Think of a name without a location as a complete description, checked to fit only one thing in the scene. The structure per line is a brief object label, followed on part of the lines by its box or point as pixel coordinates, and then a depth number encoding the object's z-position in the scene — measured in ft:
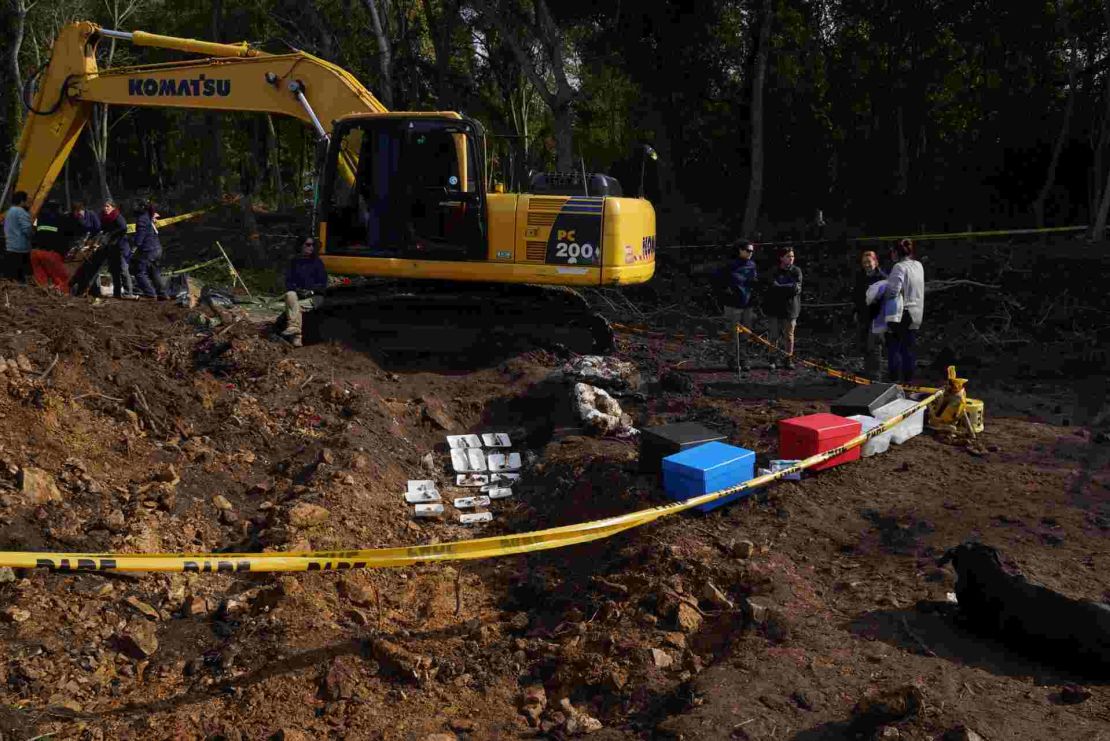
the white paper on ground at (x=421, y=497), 25.44
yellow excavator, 34.04
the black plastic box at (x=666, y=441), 23.36
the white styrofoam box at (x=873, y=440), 26.37
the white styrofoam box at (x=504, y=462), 27.99
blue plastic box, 21.79
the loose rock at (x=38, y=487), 20.83
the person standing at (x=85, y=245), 39.70
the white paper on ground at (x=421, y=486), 26.07
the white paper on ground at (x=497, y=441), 29.43
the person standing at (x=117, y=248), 39.81
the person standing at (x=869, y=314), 34.96
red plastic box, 24.50
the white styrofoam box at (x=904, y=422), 27.43
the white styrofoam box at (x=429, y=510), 24.66
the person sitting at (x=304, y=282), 35.12
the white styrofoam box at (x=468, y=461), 27.79
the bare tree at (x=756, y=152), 59.82
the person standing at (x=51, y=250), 38.73
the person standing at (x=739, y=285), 38.06
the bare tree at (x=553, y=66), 54.13
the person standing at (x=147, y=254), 39.70
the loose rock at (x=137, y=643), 17.67
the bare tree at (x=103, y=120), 78.35
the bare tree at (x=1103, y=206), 51.13
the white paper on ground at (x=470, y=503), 25.55
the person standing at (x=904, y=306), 32.58
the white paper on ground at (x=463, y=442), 29.09
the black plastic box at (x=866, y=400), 27.30
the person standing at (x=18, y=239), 37.50
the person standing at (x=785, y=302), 37.06
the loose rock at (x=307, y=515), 22.25
